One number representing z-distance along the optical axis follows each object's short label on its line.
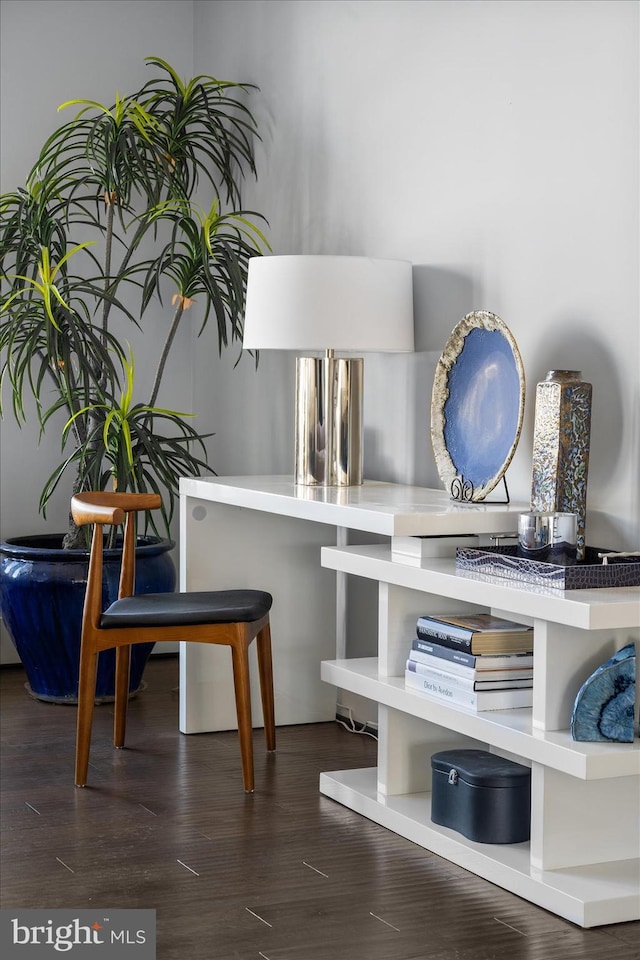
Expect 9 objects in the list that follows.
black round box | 2.55
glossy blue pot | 3.97
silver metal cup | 2.49
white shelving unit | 2.25
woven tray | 2.35
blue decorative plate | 2.92
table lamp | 3.27
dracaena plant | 3.99
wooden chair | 3.04
